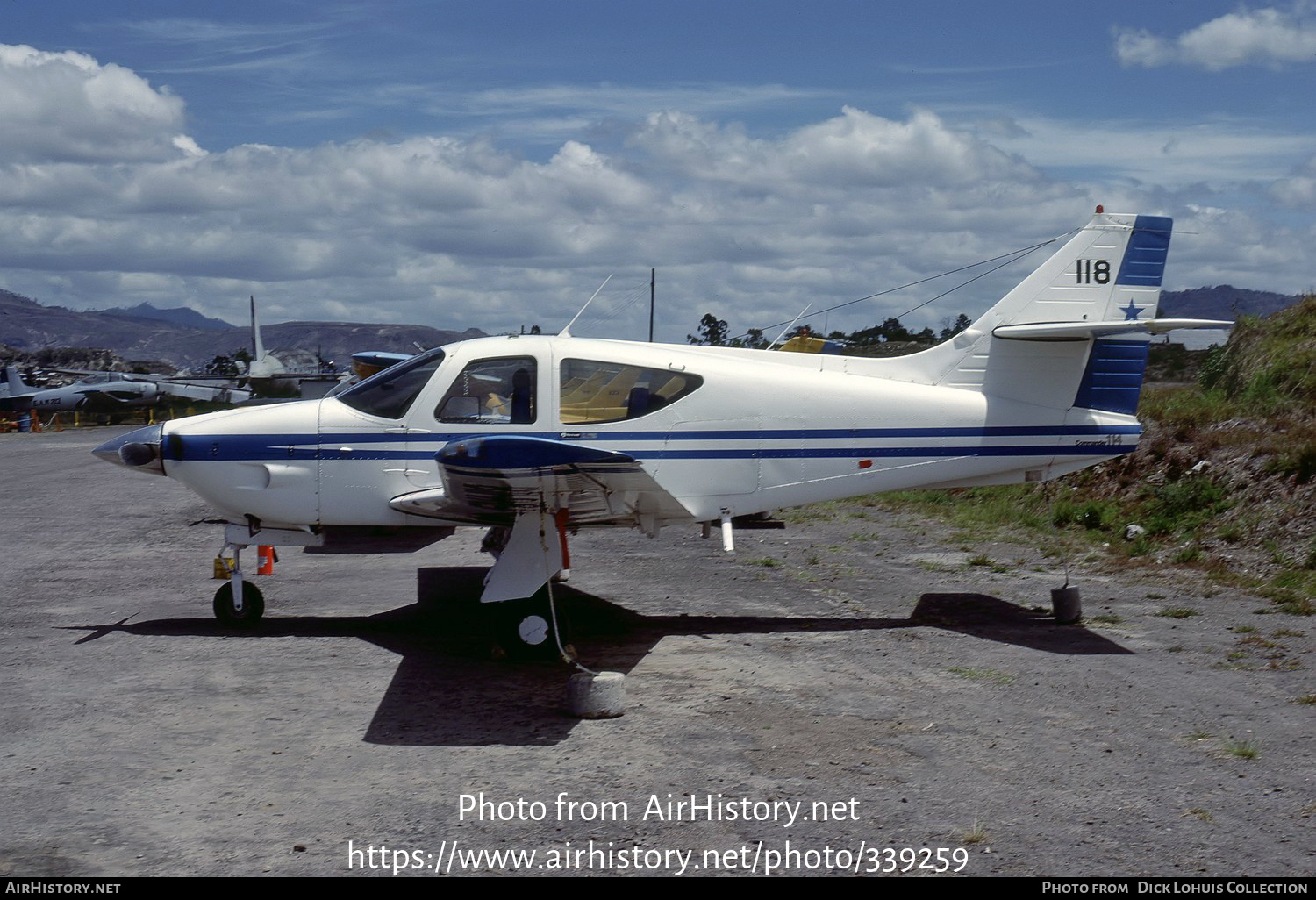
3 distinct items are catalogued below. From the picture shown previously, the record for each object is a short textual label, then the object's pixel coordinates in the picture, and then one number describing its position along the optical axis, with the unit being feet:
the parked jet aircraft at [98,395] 162.09
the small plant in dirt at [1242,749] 18.30
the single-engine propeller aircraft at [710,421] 27.45
